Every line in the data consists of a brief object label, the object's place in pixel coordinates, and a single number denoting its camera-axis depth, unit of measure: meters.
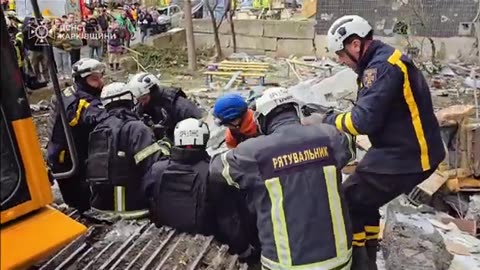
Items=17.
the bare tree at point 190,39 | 17.33
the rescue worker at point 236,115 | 4.46
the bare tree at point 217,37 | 18.98
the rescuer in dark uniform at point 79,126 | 4.89
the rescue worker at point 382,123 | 4.04
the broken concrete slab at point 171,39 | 20.26
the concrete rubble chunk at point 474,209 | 6.81
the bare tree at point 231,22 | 19.70
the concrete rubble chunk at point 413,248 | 5.03
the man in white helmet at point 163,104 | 5.65
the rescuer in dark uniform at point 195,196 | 4.23
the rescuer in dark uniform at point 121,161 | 4.45
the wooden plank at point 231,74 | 15.01
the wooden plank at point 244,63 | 16.31
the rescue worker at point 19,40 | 11.32
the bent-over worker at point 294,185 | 3.37
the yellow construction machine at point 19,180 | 2.24
